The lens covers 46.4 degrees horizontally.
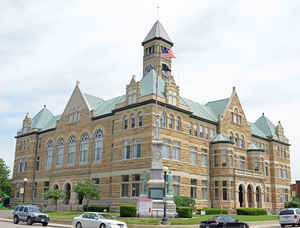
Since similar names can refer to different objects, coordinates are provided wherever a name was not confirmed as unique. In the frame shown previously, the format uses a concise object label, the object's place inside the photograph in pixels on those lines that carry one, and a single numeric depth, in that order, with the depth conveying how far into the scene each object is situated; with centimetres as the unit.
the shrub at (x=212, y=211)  4512
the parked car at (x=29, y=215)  3164
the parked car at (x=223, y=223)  2509
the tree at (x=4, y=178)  6725
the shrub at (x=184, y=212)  3575
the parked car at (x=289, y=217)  2984
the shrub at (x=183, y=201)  4170
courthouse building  4672
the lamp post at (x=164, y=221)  2838
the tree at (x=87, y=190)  4537
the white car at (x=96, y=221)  2411
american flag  4182
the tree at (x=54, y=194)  5063
